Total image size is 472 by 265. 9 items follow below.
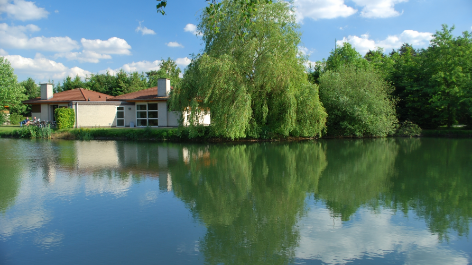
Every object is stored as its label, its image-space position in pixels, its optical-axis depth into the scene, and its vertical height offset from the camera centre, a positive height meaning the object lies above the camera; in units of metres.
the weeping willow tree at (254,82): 20.34 +2.73
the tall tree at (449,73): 28.06 +4.33
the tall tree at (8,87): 34.83 +4.46
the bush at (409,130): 28.59 -0.45
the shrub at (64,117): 27.00 +0.93
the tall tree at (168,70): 52.10 +9.17
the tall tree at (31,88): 49.38 +5.97
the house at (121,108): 28.05 +1.67
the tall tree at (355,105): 25.48 +1.56
